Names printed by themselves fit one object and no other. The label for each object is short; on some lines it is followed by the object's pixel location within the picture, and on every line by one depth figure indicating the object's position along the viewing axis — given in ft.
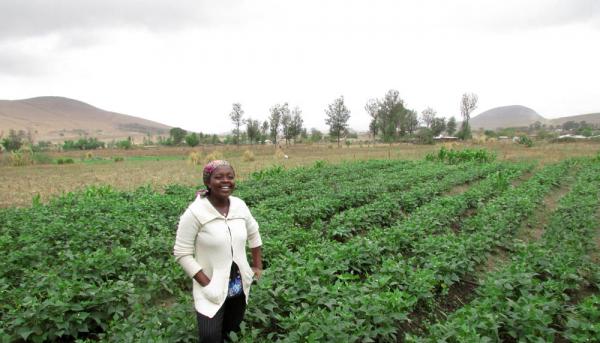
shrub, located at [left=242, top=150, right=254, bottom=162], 86.74
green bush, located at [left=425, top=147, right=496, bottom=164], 66.64
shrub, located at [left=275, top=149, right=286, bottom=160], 90.64
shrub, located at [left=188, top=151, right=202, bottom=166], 79.67
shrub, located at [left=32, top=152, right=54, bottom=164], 89.94
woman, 8.66
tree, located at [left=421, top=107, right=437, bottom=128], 312.09
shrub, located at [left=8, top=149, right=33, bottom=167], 84.07
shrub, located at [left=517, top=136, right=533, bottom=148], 122.72
